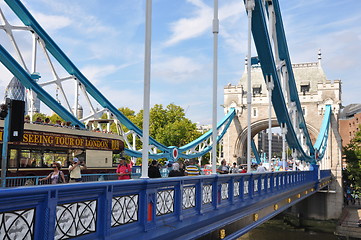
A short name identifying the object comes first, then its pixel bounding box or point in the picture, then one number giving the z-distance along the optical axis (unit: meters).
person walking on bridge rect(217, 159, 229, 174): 12.35
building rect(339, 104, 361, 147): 66.75
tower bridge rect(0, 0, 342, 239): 3.80
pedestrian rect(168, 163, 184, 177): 8.43
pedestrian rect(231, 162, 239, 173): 13.45
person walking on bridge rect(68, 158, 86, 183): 9.73
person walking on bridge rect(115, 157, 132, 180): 11.23
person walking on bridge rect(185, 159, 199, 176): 10.08
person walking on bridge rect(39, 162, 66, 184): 8.03
